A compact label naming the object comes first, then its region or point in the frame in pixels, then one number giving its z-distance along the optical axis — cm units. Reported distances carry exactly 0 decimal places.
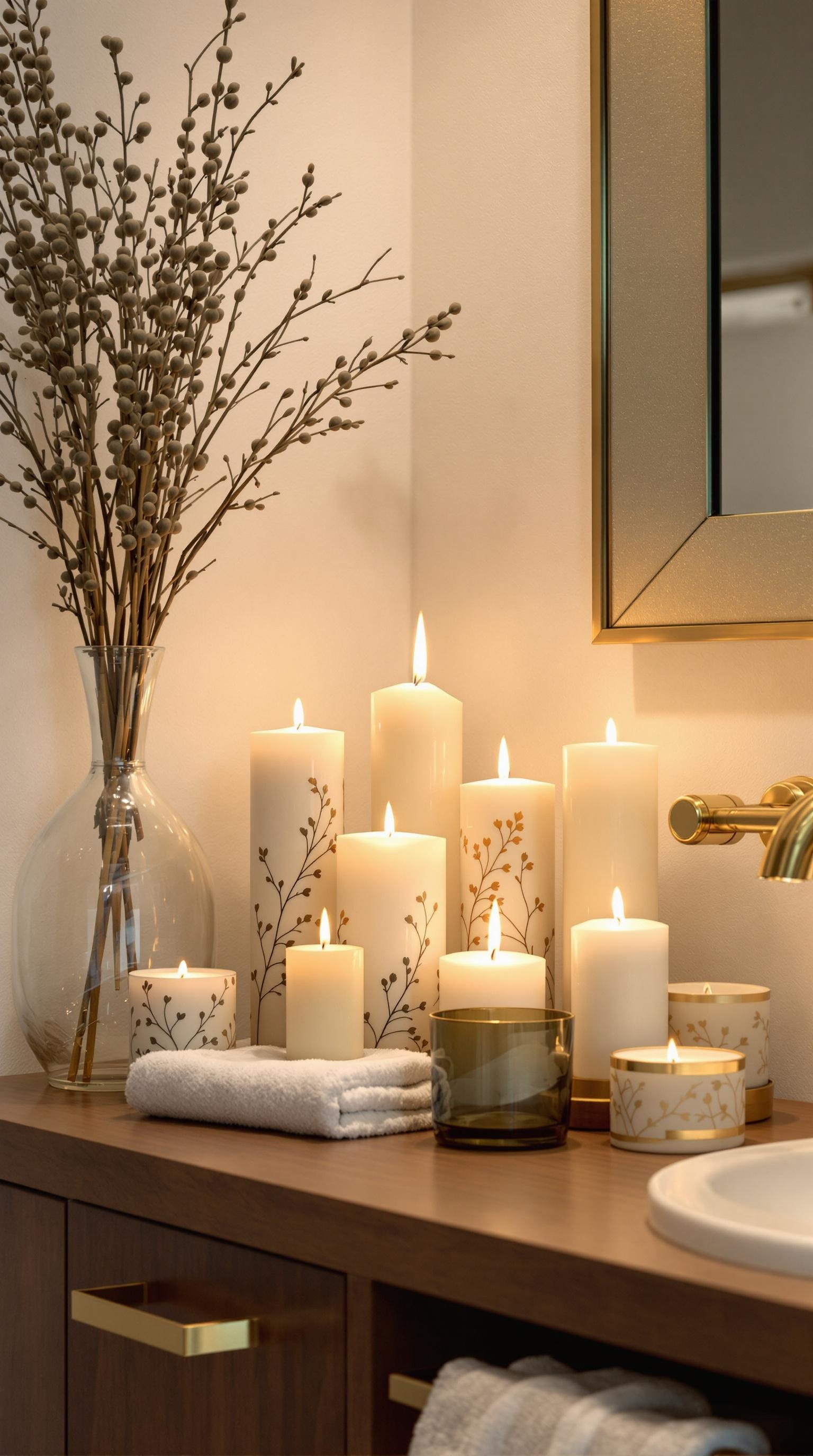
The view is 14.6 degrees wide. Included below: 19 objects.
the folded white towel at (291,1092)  225
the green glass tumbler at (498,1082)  222
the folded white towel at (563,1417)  192
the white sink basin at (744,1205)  195
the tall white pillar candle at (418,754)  250
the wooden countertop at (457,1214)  193
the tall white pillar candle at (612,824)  239
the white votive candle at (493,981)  232
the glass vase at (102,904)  240
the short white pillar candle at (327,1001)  232
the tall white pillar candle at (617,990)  231
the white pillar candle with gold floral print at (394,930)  240
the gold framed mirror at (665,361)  246
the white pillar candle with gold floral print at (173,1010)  236
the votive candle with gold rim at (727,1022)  234
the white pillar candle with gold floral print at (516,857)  243
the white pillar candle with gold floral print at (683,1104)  221
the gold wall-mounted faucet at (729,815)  231
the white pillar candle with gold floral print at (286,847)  246
